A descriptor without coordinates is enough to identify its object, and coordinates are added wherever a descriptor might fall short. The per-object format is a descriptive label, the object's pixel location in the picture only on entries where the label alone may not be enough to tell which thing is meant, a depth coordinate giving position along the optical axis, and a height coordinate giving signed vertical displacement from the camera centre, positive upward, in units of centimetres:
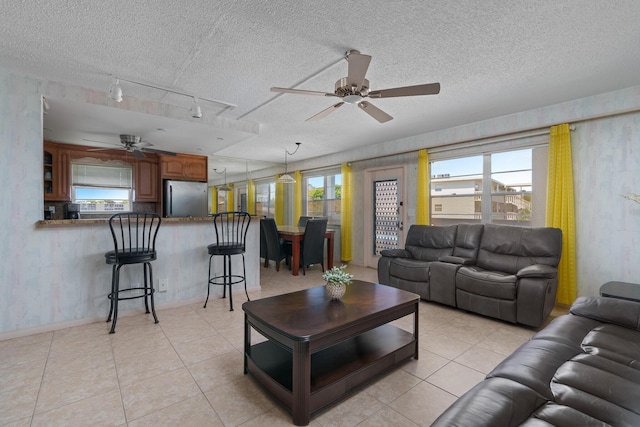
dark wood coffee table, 164 -95
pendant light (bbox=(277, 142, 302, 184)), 621 +69
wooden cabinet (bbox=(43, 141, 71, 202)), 487 +66
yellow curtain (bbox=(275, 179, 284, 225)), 815 +23
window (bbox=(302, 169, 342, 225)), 698 +40
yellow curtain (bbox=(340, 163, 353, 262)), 637 -11
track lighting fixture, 268 +129
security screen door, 548 -7
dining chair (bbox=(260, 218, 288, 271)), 550 -64
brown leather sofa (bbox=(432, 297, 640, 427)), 107 -78
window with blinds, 513 +43
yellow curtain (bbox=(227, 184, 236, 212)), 840 +31
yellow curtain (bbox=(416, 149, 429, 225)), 487 +33
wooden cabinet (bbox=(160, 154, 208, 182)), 576 +90
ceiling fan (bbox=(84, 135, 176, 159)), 429 +102
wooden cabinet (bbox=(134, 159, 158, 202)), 565 +61
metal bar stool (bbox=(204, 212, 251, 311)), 342 -40
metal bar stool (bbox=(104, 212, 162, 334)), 280 -41
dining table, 526 -60
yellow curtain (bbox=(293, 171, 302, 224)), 761 +37
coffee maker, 479 +0
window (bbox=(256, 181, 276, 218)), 839 +34
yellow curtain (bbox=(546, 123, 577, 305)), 343 +5
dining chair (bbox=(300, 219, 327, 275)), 532 -63
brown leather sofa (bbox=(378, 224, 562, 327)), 292 -72
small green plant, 231 -54
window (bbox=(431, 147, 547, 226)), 389 +33
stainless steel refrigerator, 573 +24
